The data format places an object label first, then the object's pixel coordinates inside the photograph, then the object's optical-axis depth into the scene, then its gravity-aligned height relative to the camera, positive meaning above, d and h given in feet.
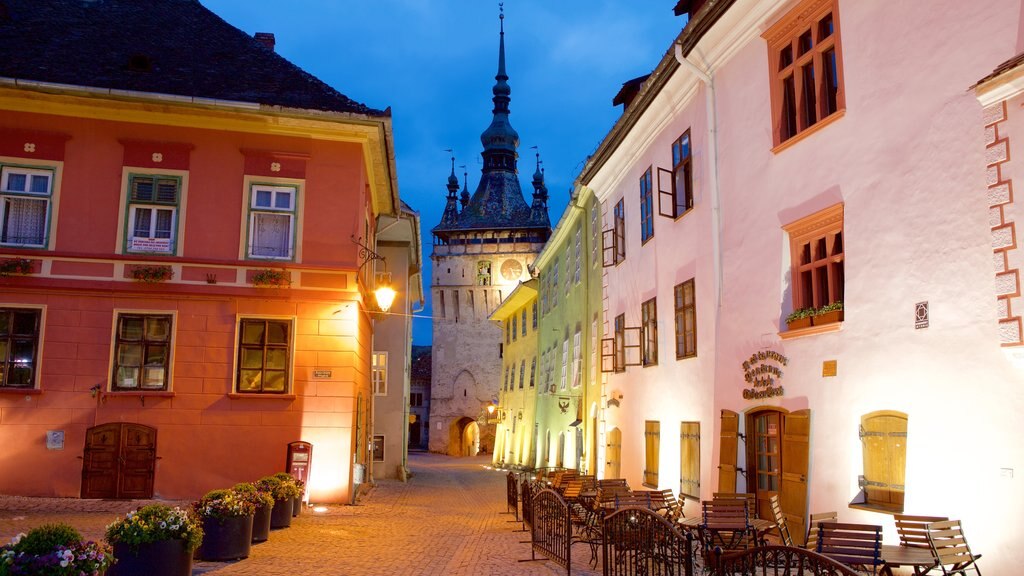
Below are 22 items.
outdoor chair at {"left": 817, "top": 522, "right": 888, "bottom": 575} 25.61 -3.48
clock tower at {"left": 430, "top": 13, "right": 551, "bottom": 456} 216.54 +29.20
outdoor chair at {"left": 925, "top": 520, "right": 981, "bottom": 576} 25.92 -3.60
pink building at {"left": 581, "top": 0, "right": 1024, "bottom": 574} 27.32 +6.83
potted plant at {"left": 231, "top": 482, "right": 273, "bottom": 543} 37.57 -4.20
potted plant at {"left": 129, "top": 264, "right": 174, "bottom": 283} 54.75 +8.84
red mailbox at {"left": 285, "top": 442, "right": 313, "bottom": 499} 54.75 -2.82
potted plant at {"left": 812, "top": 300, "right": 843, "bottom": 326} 34.82 +4.68
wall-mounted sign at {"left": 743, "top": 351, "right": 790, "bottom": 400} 39.22 +2.48
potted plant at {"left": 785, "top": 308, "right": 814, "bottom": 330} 37.04 +4.75
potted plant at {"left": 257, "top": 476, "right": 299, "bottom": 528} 44.47 -4.36
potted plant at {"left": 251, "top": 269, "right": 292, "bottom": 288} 55.77 +8.87
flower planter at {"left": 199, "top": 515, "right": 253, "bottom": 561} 34.83 -5.06
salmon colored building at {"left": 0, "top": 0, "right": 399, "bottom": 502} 53.72 +8.87
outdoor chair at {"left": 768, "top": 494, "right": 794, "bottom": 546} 33.47 -3.77
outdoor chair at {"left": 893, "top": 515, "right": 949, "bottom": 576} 26.86 -3.20
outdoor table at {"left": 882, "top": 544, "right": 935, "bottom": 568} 24.95 -3.75
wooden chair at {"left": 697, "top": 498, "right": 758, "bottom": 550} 33.17 -3.87
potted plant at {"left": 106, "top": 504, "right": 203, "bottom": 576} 27.84 -4.24
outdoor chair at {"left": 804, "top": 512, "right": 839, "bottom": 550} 27.81 -3.41
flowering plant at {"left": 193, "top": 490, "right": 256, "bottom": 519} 34.94 -3.76
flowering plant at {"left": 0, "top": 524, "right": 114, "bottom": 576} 20.85 -3.58
